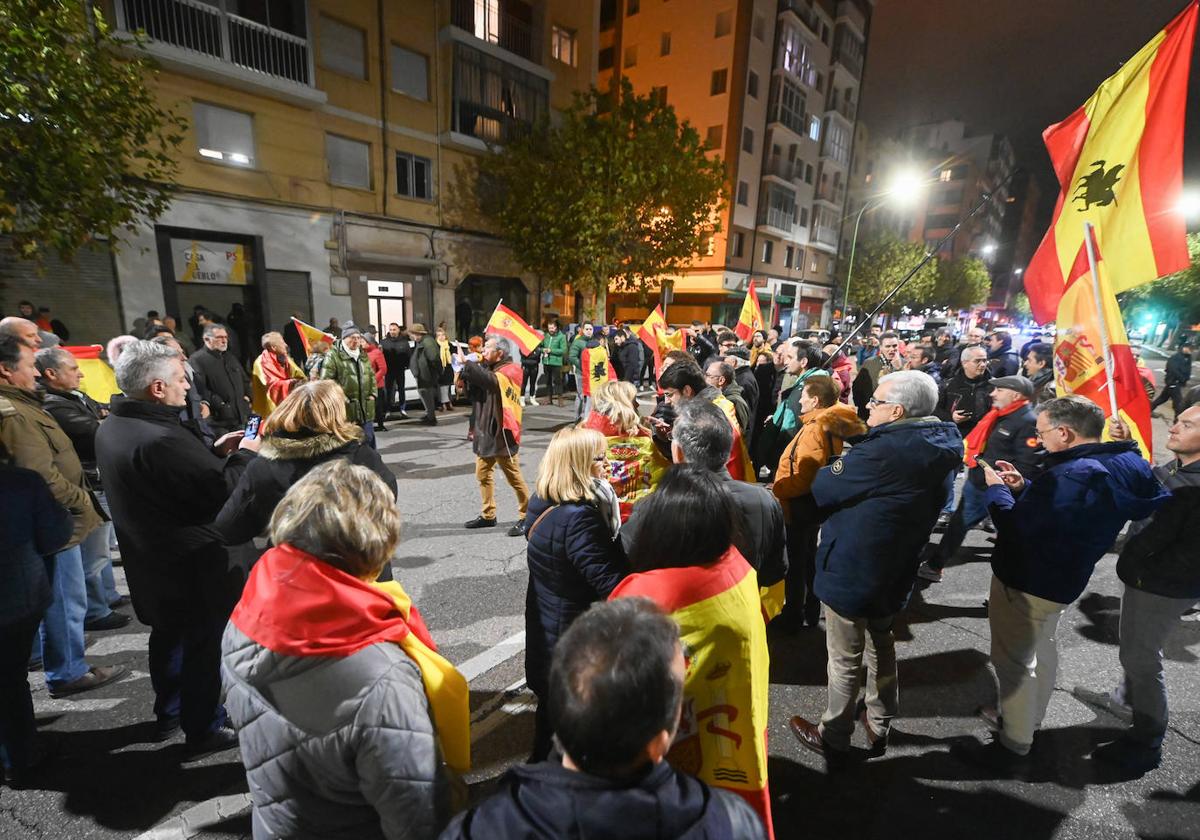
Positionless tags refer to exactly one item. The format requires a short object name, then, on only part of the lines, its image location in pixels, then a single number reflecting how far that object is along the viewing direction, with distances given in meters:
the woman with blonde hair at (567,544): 2.34
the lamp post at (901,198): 47.76
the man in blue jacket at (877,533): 2.64
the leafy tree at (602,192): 17.34
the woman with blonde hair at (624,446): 3.56
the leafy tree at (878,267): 43.16
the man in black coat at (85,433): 3.76
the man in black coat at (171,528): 2.54
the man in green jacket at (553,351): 13.66
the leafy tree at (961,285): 58.38
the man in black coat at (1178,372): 12.27
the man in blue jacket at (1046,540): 2.64
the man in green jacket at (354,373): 7.22
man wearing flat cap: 4.85
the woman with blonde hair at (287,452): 2.57
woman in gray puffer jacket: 1.38
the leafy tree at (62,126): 6.96
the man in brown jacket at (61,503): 3.05
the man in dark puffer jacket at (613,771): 0.98
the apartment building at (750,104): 30.09
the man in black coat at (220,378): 6.51
